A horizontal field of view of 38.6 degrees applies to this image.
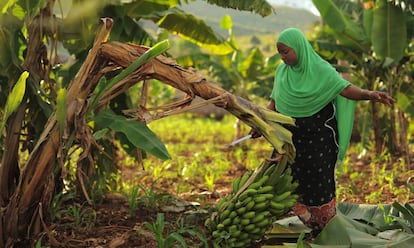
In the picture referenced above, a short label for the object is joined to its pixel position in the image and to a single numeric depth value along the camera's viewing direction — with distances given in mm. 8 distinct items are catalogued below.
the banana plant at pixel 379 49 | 6973
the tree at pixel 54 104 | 3453
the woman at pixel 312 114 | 3811
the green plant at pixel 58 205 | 4355
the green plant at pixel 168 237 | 3530
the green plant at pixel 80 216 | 4328
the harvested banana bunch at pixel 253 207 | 3559
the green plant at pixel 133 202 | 4582
